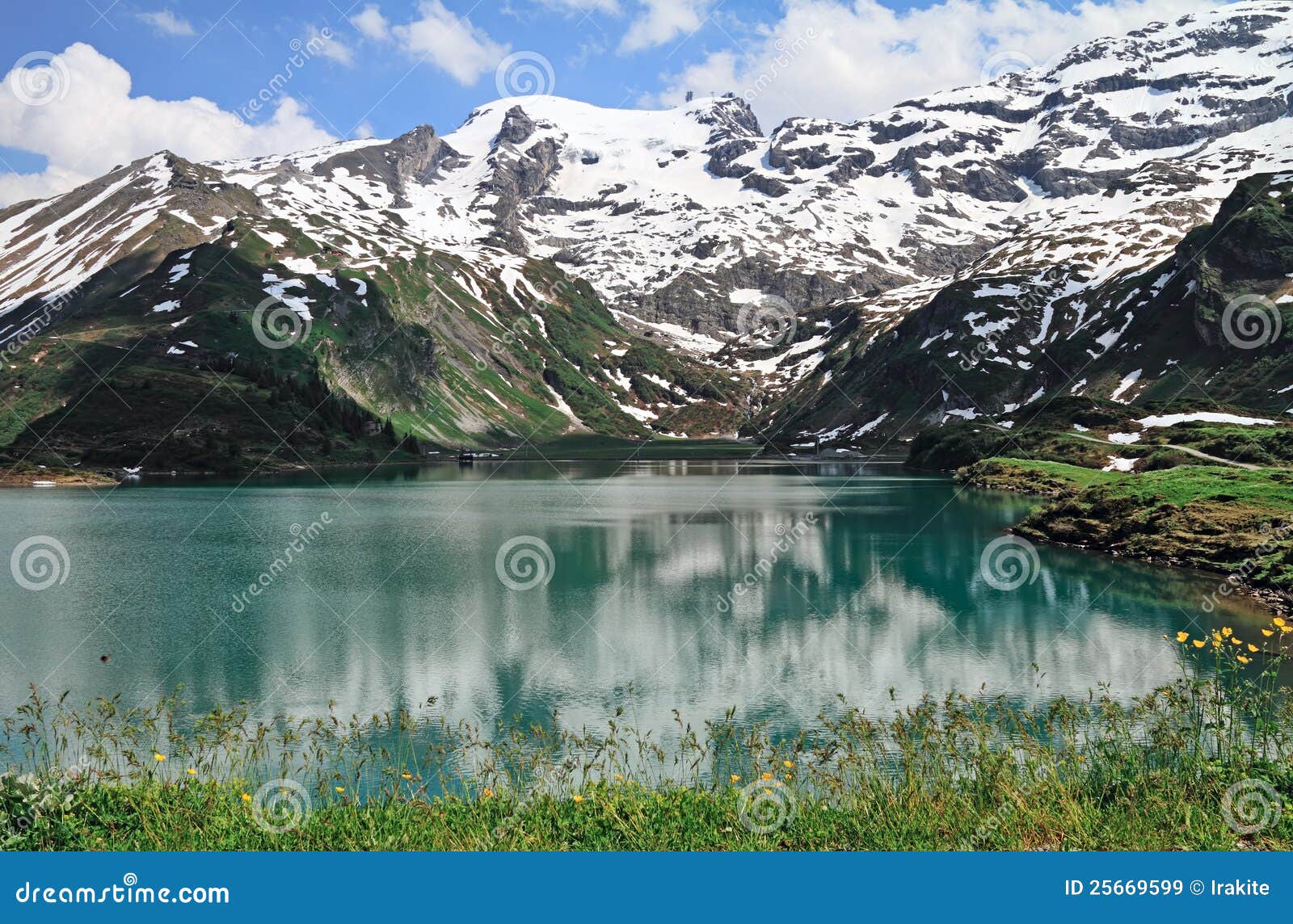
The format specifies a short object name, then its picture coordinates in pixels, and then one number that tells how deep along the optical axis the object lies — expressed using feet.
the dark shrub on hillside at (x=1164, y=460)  354.54
